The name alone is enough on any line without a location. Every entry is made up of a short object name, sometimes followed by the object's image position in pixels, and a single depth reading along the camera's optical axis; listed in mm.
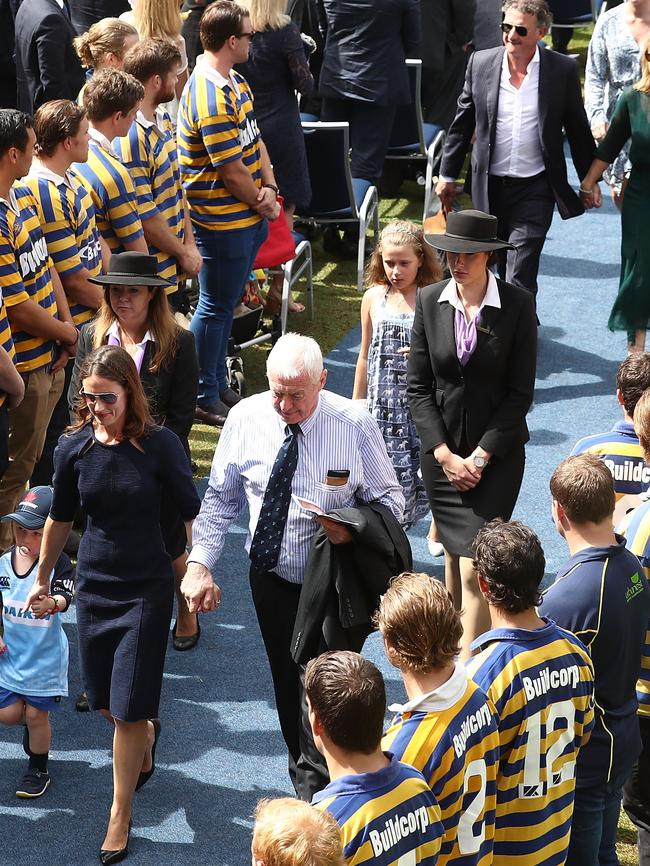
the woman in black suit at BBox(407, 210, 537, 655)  10578
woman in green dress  14859
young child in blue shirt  10000
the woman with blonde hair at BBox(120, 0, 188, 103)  15281
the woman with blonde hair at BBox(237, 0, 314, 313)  16141
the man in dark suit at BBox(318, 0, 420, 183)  18875
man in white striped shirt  9016
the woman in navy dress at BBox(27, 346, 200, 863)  9133
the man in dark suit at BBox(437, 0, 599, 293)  15000
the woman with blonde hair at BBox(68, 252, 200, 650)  10516
